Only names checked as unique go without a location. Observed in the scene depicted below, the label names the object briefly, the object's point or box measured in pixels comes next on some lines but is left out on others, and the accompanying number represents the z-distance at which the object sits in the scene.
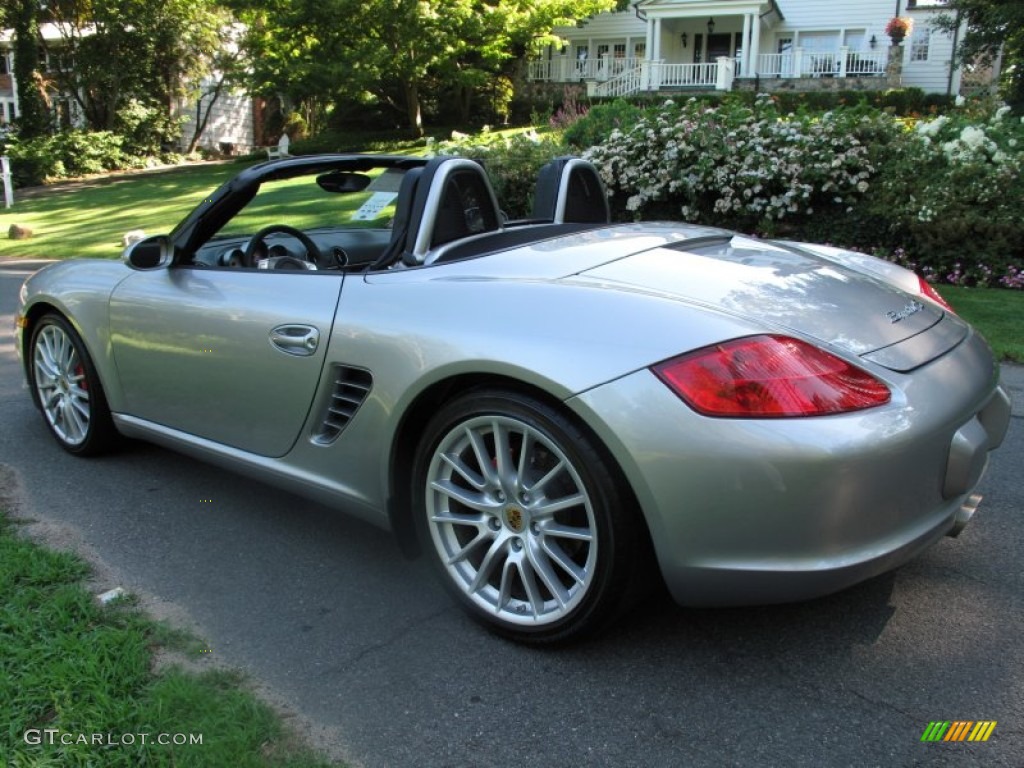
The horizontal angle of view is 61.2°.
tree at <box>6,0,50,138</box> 25.95
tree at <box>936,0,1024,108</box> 17.62
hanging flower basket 27.19
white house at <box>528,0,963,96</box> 28.66
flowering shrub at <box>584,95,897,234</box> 9.20
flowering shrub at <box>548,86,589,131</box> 14.08
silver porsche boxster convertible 2.17
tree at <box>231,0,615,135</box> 23.16
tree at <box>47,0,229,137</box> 25.80
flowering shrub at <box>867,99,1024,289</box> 8.38
